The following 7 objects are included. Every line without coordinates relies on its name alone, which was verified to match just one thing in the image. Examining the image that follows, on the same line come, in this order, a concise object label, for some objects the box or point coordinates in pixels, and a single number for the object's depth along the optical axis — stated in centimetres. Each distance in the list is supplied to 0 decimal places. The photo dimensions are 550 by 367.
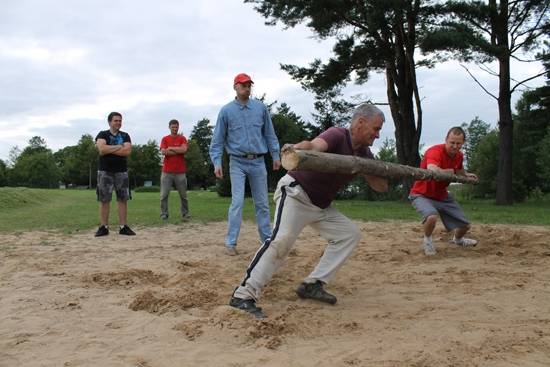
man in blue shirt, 654
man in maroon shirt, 393
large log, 356
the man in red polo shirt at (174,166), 1114
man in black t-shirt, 829
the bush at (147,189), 6047
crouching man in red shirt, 649
